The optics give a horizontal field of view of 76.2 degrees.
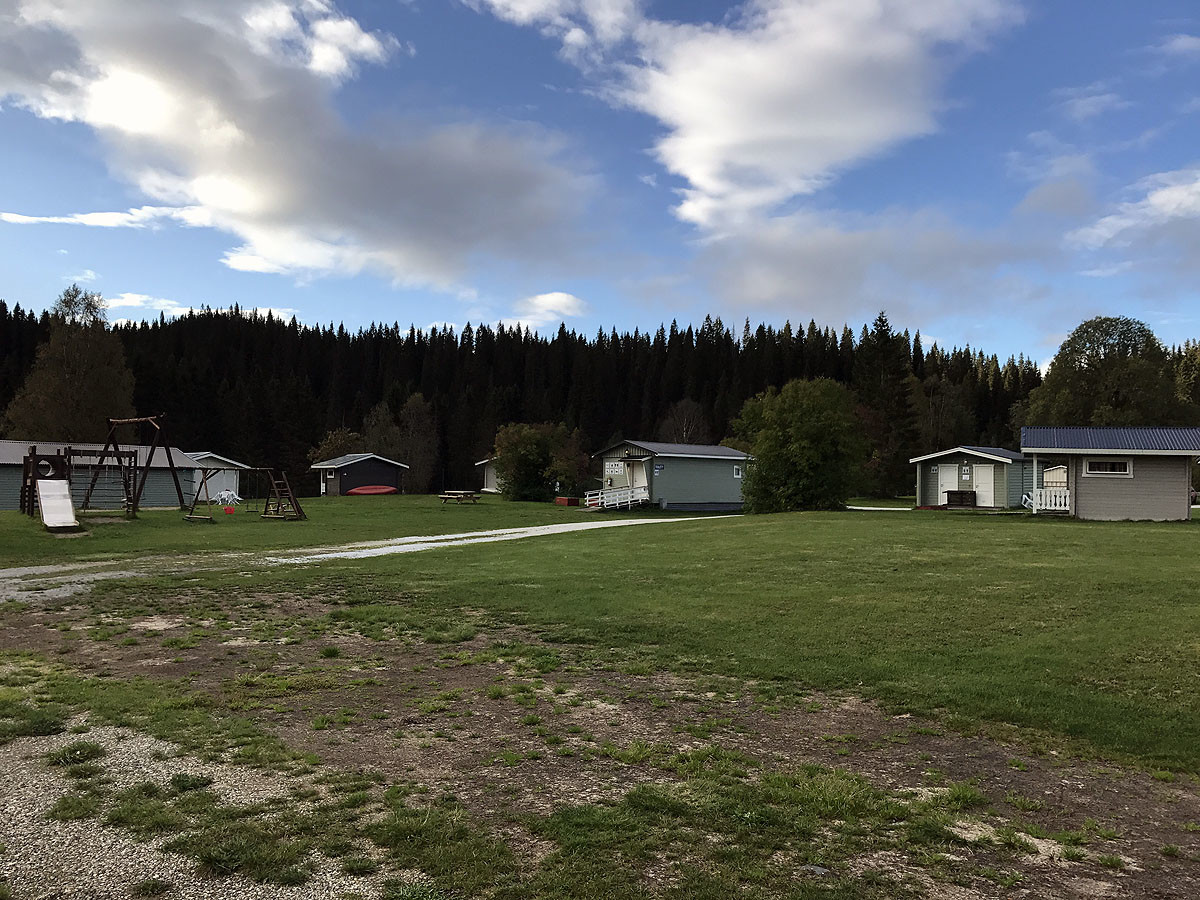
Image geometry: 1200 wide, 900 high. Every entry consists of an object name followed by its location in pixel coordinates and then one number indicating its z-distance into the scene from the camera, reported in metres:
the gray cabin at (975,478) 44.50
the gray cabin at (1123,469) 30.25
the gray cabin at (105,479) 42.72
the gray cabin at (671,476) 50.66
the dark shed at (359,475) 66.88
